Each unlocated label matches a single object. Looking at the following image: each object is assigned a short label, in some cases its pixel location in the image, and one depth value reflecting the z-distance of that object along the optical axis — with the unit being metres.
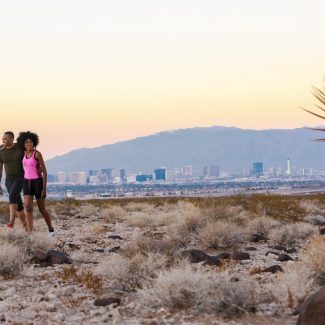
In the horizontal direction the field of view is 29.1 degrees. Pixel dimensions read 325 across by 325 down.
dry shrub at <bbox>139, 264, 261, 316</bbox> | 5.66
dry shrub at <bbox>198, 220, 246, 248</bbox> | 11.59
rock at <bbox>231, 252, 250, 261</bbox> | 9.48
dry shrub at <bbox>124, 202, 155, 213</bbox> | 28.45
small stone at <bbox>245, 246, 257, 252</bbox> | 11.13
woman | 12.00
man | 12.30
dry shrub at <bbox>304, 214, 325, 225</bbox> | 17.03
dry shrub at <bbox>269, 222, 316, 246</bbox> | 12.43
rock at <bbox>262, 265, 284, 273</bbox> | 7.87
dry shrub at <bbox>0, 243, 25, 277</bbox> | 8.19
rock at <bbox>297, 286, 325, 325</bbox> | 4.86
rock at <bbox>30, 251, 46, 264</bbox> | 9.23
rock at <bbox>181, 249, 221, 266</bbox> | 8.44
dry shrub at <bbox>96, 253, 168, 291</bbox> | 6.93
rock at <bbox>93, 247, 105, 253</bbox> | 11.23
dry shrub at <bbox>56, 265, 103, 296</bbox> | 7.04
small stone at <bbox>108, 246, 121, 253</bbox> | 11.09
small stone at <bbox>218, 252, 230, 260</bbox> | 9.65
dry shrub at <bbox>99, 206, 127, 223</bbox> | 23.16
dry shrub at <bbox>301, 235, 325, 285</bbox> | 6.77
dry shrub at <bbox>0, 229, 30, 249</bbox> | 10.20
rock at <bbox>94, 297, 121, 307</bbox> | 6.21
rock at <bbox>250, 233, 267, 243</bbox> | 12.83
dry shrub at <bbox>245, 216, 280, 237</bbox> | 13.64
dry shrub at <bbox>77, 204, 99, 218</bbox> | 24.92
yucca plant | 6.91
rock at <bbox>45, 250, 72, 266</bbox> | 9.20
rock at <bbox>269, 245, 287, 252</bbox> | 11.21
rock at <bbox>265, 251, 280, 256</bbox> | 10.16
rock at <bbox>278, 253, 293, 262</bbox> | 9.31
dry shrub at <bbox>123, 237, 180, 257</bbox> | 8.06
